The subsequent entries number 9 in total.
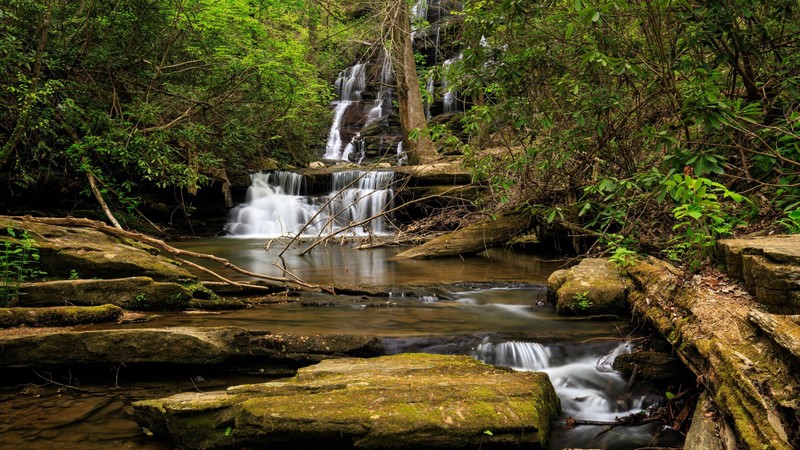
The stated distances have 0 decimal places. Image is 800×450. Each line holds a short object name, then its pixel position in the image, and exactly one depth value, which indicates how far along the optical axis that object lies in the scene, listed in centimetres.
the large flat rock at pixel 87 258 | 627
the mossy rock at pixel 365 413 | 316
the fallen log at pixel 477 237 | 1047
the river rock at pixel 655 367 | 393
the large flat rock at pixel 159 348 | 440
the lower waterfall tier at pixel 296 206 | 1561
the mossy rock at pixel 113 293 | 557
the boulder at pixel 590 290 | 585
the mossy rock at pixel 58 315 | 496
